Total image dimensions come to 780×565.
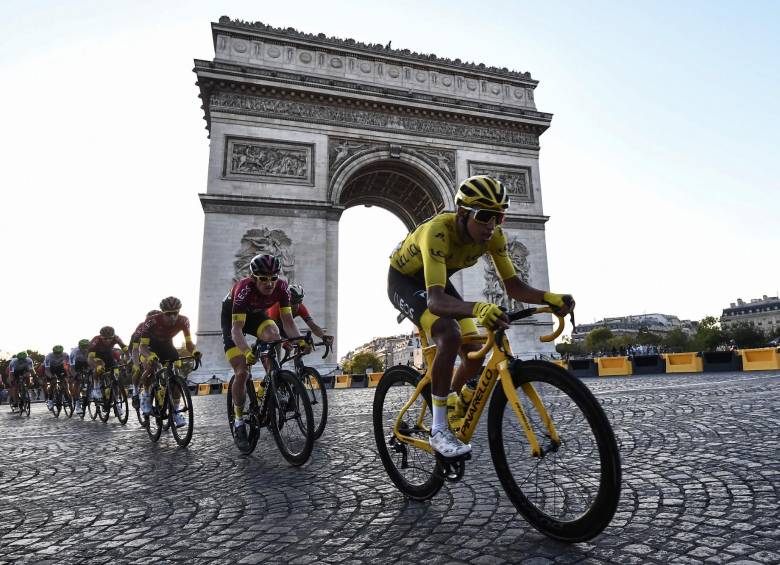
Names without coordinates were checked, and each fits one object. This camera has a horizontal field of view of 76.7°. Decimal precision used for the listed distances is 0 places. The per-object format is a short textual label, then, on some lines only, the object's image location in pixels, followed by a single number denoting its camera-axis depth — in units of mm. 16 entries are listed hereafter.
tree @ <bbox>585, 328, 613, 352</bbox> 88000
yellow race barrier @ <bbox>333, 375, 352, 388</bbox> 20909
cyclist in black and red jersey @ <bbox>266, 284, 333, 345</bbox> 5130
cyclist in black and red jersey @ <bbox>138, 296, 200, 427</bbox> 6664
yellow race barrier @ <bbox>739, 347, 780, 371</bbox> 13992
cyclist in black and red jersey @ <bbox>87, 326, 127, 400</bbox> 8914
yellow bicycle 1902
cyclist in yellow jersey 2422
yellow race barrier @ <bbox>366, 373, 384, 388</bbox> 20278
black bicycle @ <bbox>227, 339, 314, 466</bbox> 3930
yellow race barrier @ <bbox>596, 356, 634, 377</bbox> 16875
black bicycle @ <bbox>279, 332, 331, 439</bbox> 4262
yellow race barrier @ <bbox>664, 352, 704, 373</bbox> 15312
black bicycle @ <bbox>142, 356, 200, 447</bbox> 5346
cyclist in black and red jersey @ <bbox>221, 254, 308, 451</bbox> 4574
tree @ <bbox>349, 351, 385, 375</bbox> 93188
